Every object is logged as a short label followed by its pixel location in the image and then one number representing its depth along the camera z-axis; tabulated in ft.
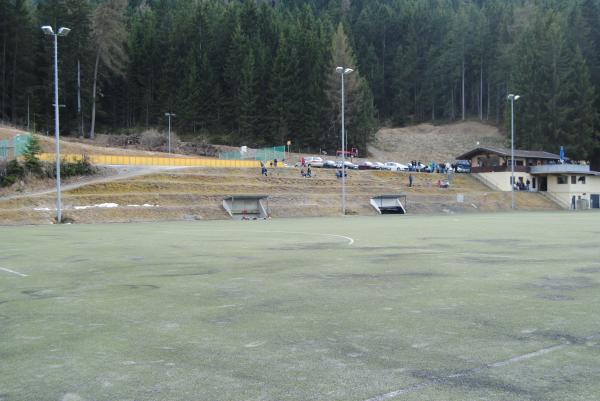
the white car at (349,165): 245.53
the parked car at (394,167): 254.10
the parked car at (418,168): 253.03
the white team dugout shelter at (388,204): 176.96
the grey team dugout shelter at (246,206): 156.35
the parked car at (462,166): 264.66
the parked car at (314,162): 246.27
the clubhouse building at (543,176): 242.58
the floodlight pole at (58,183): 121.40
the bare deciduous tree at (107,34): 306.96
